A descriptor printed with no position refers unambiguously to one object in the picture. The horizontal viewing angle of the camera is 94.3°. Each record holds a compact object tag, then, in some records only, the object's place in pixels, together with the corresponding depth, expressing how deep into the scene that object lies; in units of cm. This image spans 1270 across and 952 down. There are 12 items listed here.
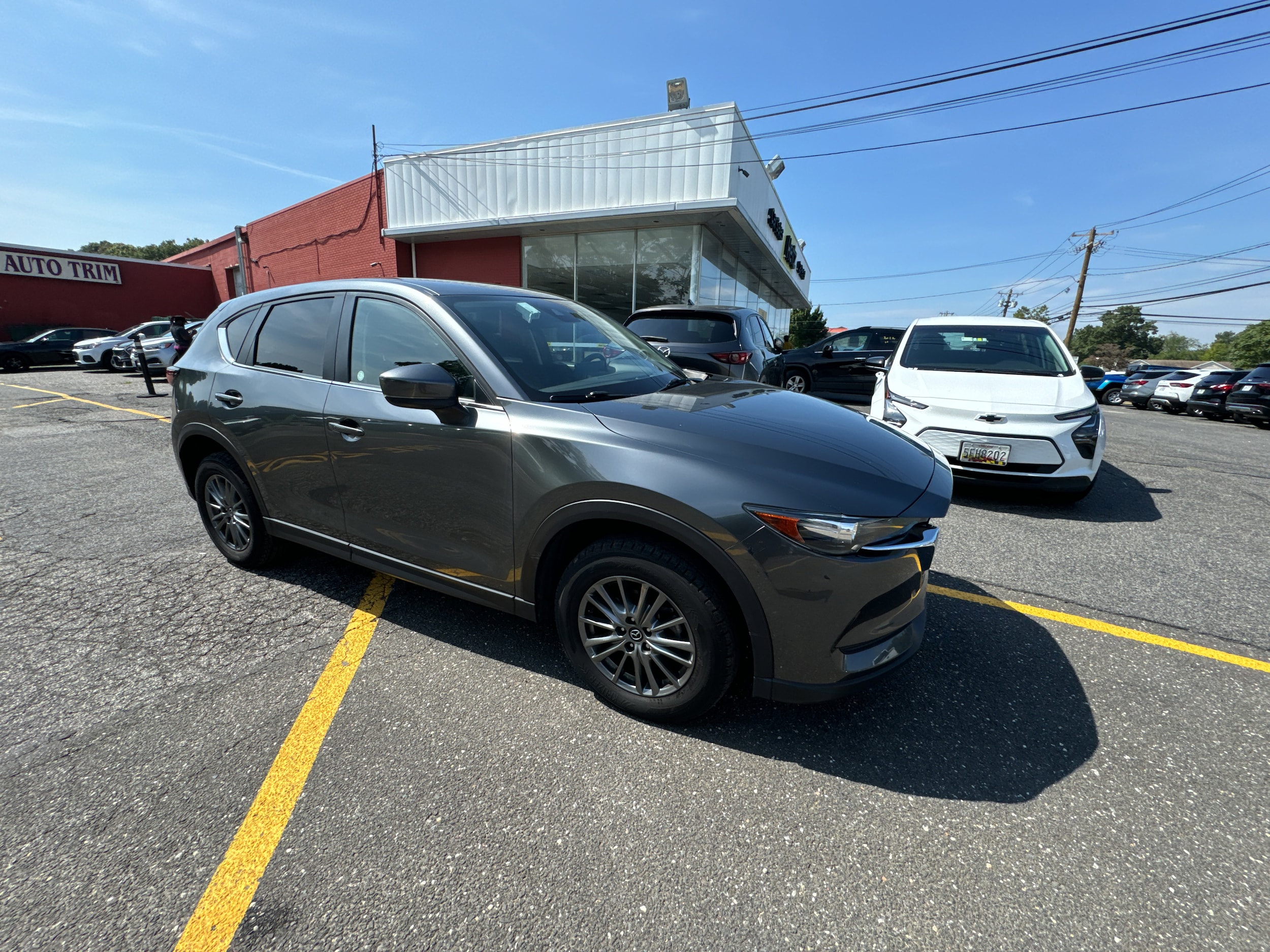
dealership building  1348
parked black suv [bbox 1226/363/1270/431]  1344
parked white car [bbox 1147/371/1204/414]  1755
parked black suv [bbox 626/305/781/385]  732
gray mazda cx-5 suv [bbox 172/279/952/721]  196
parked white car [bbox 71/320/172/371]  1764
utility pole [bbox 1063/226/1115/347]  3935
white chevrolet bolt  473
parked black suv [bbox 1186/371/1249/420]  1540
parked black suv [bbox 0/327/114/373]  1856
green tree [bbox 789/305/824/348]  5981
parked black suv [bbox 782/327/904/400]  1172
